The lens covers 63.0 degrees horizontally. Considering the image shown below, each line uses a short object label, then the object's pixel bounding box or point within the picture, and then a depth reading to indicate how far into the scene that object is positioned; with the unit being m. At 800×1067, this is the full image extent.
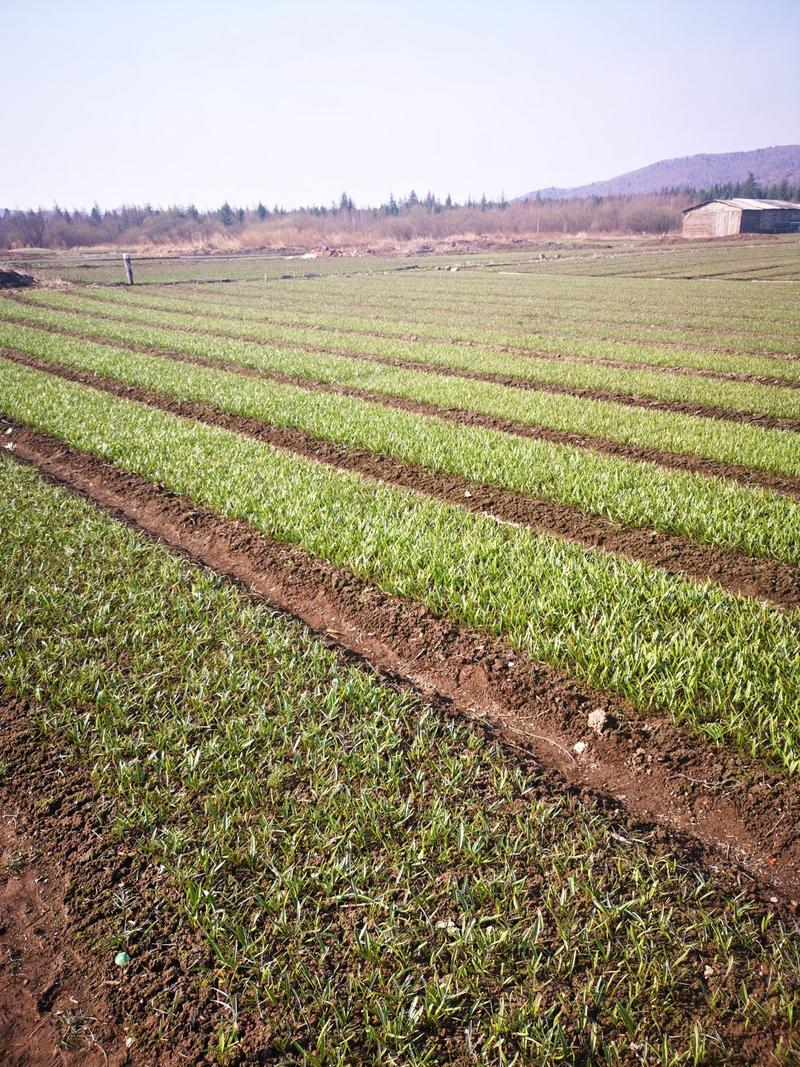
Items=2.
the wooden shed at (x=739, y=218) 93.06
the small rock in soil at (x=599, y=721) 4.25
